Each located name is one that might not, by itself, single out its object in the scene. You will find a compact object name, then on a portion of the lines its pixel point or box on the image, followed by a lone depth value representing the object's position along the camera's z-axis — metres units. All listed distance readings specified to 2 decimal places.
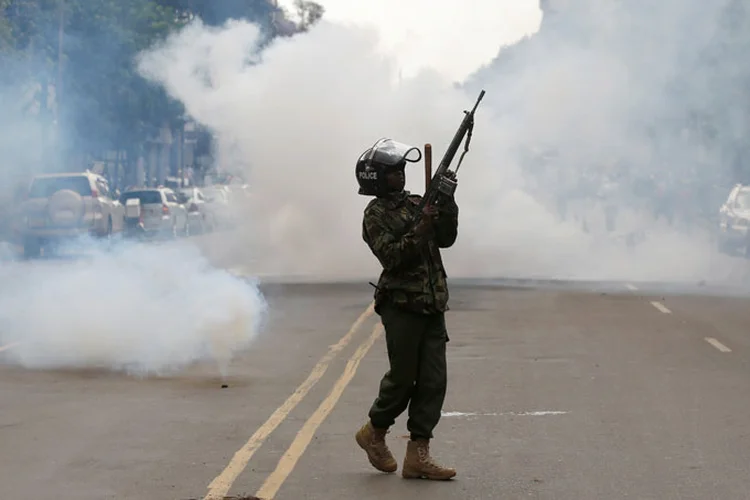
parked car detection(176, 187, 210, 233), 51.76
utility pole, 40.16
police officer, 8.24
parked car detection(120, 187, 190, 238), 45.41
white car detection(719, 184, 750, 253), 35.51
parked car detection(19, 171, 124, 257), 34.78
